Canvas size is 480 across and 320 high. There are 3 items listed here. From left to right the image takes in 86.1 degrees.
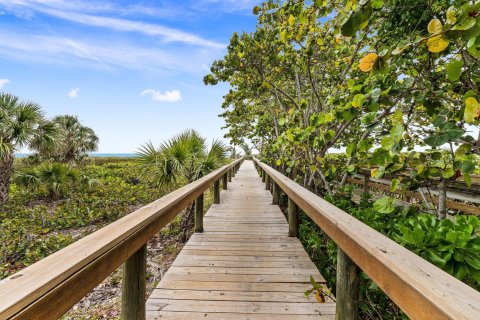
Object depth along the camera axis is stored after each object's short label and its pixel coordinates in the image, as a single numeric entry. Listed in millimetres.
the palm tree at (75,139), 16458
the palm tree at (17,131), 8547
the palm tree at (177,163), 6379
